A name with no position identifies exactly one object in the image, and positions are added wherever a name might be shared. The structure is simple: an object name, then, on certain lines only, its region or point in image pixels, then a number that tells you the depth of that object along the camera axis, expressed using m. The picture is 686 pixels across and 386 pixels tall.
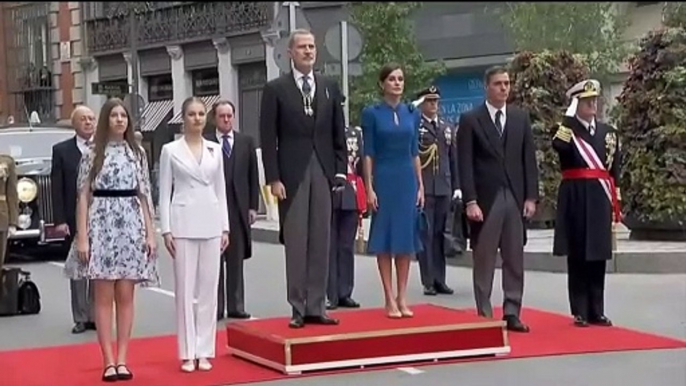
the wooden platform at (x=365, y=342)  8.97
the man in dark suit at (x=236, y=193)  12.05
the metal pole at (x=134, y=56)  22.08
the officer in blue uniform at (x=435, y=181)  13.37
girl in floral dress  8.93
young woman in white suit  9.14
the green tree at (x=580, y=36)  25.31
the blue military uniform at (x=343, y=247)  12.59
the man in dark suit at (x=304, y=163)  9.52
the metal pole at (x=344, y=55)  18.92
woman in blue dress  10.08
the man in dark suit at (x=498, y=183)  10.65
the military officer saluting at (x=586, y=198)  10.82
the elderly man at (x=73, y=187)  11.35
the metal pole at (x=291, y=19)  19.52
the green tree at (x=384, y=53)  25.61
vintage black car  18.31
